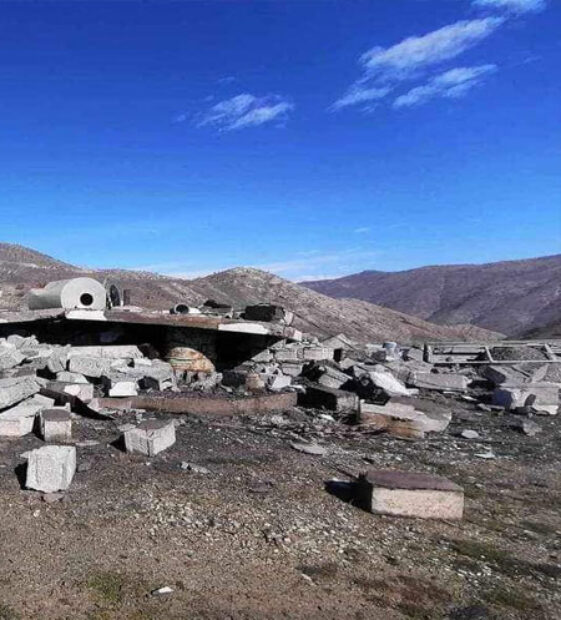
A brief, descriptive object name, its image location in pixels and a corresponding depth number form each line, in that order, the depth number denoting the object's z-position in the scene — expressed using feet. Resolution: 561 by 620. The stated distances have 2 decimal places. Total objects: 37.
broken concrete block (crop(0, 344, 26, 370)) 28.53
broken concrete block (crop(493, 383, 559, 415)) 32.17
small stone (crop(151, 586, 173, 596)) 10.53
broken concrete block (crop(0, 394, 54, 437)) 20.15
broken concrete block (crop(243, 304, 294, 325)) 38.09
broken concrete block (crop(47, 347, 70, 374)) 29.25
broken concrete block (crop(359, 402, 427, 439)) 24.52
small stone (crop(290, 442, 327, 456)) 20.82
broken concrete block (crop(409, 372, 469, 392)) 37.81
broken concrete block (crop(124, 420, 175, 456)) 18.94
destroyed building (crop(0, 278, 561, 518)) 22.39
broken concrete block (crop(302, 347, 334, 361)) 39.24
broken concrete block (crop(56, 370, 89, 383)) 27.66
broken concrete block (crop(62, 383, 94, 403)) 24.76
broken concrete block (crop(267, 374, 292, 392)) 32.33
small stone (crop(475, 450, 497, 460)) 22.16
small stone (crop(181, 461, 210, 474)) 17.66
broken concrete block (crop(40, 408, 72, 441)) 19.93
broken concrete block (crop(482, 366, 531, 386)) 38.50
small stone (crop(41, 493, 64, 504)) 14.67
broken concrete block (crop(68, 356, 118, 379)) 29.78
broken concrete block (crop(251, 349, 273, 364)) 38.00
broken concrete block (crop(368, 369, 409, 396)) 30.92
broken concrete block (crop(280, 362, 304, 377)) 36.63
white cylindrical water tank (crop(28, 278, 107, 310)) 35.50
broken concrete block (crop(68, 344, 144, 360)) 32.96
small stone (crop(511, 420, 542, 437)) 27.17
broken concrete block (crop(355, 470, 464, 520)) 14.78
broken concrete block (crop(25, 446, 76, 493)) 15.38
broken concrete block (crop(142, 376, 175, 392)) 29.73
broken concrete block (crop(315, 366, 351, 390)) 33.47
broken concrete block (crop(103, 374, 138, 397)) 26.53
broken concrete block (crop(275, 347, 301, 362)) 38.27
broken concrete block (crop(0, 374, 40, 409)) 22.18
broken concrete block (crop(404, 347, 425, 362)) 48.28
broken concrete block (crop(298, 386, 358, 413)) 27.78
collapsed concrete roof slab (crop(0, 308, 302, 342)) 33.53
